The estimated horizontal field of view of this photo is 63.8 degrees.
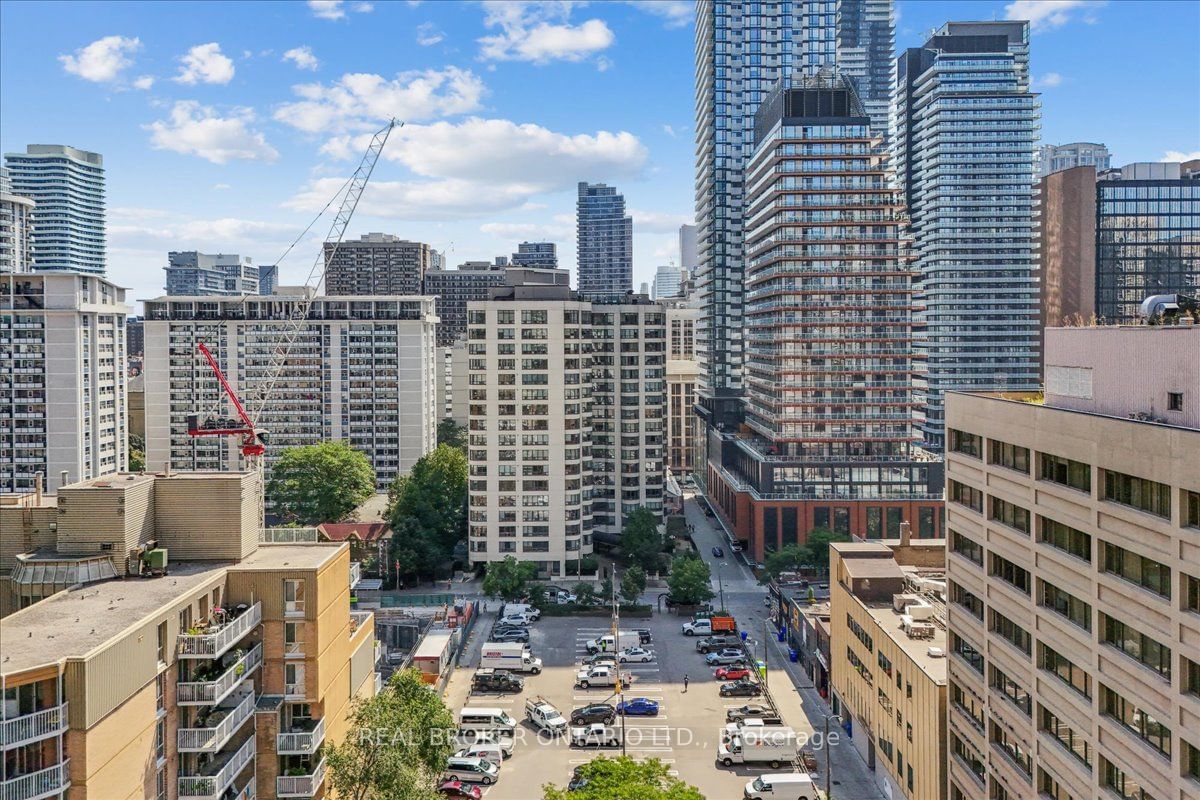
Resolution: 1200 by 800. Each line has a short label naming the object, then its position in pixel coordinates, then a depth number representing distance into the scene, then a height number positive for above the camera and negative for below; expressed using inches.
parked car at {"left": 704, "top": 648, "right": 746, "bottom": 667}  2564.0 -750.4
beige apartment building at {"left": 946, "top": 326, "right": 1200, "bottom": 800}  943.7 -232.0
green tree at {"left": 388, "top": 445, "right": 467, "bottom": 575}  3442.4 -498.7
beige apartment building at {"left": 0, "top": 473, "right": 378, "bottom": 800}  992.9 -322.7
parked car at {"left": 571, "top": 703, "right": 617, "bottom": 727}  2143.2 -747.9
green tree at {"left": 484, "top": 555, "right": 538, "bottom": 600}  3095.5 -641.8
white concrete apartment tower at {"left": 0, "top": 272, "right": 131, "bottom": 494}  4033.0 +9.5
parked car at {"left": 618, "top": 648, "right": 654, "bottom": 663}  2605.8 -748.9
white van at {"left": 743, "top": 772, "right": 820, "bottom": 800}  1772.9 -755.1
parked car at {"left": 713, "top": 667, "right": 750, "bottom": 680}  2450.8 -749.3
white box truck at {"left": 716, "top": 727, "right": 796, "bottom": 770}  1934.1 -743.8
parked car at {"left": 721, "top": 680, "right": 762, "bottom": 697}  2342.5 -754.9
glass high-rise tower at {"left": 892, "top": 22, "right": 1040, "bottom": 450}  5753.0 +982.0
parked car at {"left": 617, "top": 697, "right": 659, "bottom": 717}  2226.9 -760.6
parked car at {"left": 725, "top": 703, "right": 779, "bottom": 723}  2142.0 -750.1
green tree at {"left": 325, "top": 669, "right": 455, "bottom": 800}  1385.3 -553.7
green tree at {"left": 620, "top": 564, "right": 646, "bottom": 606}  3088.1 -659.2
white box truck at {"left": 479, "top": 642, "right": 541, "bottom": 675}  2506.2 -724.2
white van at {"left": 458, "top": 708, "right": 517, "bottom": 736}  2081.7 -739.8
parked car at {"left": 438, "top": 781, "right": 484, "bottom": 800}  1786.4 -764.7
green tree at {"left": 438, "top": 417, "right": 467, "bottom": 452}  6309.1 -344.4
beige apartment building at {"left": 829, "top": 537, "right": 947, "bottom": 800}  1619.1 -525.3
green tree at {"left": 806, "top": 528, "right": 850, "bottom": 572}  3341.5 -576.6
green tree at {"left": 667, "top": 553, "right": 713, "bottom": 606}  3063.5 -647.7
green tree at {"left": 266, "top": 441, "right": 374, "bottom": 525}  3969.0 -426.0
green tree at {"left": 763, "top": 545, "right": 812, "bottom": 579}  3312.0 -616.9
